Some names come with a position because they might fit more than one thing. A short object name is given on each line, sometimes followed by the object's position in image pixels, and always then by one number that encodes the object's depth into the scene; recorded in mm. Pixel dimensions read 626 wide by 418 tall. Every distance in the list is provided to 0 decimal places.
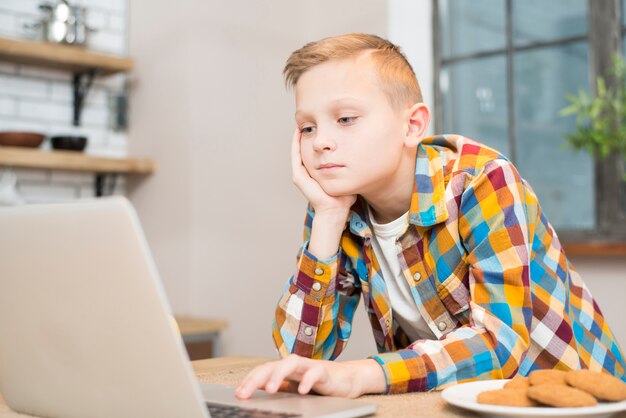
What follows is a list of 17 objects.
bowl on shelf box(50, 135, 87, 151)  3129
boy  1176
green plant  2721
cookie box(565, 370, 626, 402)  816
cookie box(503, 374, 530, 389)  868
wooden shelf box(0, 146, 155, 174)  2971
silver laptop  724
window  2854
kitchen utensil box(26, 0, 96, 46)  3145
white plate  775
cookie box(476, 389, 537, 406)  818
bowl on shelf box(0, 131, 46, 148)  2986
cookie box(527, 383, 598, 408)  797
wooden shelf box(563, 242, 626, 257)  2615
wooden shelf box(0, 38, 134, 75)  3010
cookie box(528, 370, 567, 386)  843
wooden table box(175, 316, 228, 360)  2941
